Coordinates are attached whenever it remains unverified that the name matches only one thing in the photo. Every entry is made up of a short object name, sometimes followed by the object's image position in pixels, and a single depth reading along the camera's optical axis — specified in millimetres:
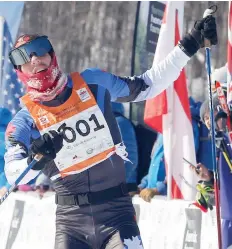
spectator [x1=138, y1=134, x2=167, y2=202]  14386
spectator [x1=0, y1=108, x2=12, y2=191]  14977
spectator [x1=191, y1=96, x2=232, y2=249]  11602
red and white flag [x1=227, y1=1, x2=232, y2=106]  11878
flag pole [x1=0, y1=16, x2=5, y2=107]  17125
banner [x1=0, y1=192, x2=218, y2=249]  12969
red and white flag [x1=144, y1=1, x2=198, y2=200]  14219
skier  9578
